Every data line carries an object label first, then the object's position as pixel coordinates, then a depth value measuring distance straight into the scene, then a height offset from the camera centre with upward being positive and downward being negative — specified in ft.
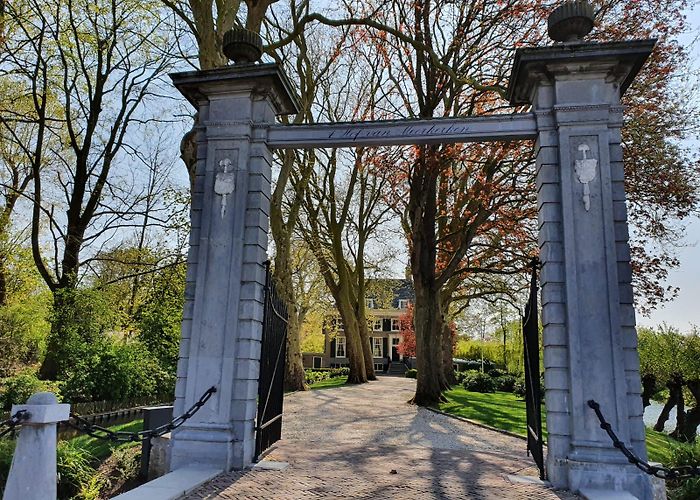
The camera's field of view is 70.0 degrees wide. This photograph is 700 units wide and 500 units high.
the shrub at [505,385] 85.92 -5.96
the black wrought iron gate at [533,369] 21.66 -0.85
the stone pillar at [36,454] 11.99 -2.89
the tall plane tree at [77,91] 57.52 +30.49
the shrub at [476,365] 138.63 -4.44
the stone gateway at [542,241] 19.16 +4.47
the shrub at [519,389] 77.16 -6.02
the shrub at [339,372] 125.37 -7.01
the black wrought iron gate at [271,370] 23.34 -1.37
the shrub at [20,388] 40.96 -4.36
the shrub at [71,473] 22.94 -6.30
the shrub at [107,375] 46.80 -3.52
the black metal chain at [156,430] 16.06 -3.14
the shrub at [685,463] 21.33 -5.25
